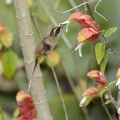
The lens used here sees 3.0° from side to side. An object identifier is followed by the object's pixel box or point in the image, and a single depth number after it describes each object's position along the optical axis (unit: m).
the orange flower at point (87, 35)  2.73
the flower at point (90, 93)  2.77
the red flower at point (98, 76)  2.76
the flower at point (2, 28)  2.94
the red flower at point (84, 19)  2.74
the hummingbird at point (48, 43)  2.72
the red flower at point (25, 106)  2.78
